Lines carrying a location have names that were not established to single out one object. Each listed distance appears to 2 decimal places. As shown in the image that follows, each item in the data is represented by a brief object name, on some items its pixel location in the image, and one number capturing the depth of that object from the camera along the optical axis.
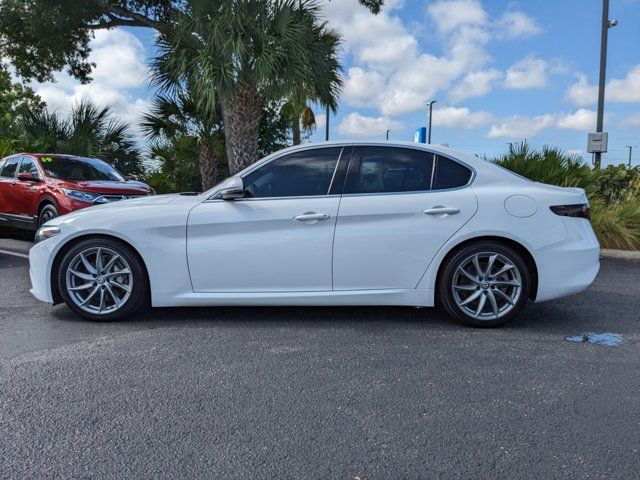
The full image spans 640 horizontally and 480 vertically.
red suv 8.88
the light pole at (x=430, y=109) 35.18
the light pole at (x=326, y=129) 29.86
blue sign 10.84
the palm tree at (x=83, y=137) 16.09
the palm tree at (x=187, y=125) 16.42
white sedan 4.46
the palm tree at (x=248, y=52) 11.92
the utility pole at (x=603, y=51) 13.05
